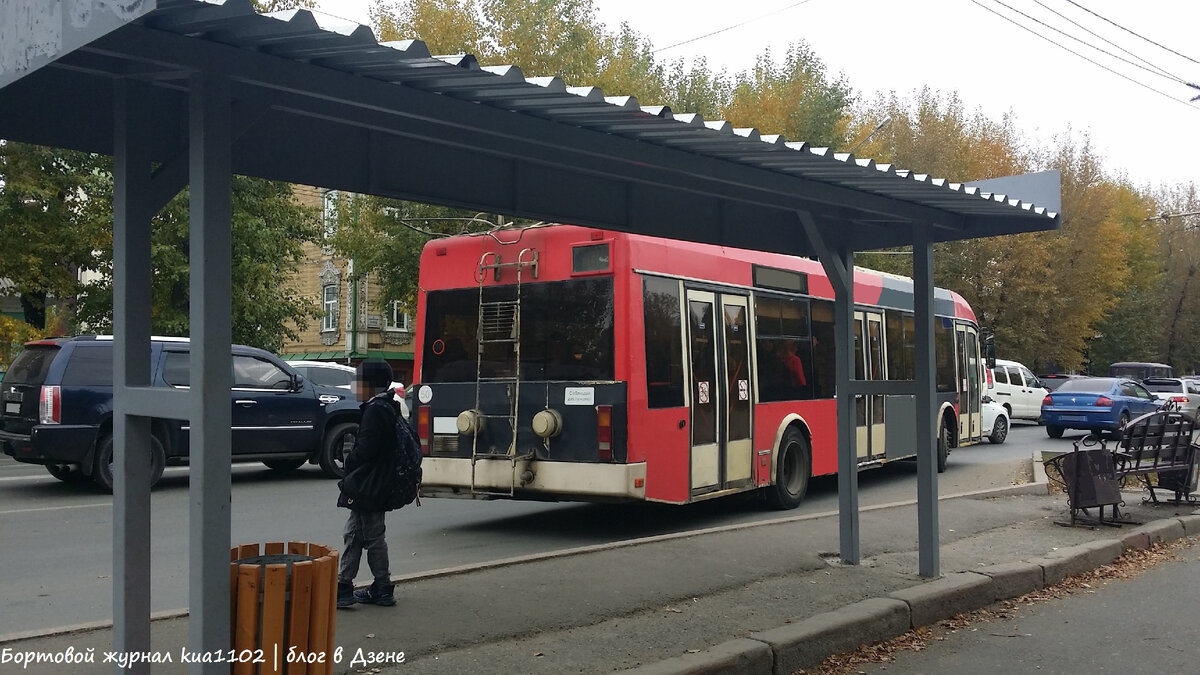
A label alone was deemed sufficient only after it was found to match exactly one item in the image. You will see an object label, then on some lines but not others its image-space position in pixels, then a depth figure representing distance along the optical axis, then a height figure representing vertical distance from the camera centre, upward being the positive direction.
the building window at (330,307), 39.19 +2.68
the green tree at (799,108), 31.66 +8.35
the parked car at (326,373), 17.38 +0.04
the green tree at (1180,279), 56.38 +4.76
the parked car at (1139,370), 41.22 -0.21
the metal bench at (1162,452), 11.64 -1.03
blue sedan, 26.33 -1.02
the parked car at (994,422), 24.67 -1.37
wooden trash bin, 4.30 -1.04
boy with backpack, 6.78 -0.70
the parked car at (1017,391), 32.44 -0.80
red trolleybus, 10.01 +0.03
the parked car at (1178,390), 32.12 -0.84
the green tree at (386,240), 24.41 +3.34
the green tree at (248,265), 22.17 +2.54
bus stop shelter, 3.95 +1.27
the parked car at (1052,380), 38.08 -0.53
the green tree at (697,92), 33.78 +9.79
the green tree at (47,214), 22.20 +3.71
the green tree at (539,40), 25.80 +8.51
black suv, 12.89 -0.45
